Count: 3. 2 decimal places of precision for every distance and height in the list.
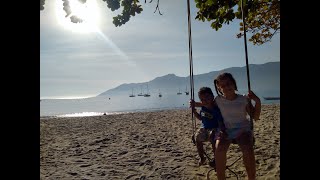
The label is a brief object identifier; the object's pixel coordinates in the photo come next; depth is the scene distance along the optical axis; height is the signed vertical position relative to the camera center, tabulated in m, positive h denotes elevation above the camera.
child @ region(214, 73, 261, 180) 3.31 -0.36
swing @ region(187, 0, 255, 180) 3.20 +0.28
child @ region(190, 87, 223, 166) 3.99 -0.33
